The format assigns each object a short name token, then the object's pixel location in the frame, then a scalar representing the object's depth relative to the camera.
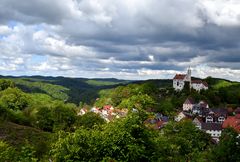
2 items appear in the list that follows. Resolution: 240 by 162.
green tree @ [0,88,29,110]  82.48
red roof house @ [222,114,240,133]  64.90
